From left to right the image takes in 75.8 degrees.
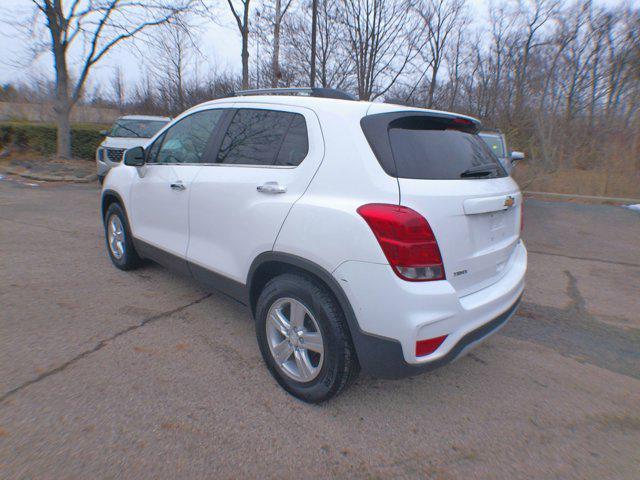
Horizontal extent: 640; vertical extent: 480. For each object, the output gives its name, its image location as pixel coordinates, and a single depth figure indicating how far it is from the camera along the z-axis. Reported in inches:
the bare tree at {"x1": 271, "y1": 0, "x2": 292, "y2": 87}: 572.5
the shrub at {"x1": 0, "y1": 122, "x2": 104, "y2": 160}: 581.0
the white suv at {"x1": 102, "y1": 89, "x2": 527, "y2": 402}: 81.1
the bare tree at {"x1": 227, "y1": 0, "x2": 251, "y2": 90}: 541.0
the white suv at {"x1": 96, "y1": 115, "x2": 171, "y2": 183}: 402.6
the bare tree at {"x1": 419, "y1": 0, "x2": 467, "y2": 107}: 822.5
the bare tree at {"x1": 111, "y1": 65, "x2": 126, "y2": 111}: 1171.1
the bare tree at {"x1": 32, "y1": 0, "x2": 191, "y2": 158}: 490.6
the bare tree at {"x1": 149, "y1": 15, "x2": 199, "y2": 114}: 868.0
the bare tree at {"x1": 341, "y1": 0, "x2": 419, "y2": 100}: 679.1
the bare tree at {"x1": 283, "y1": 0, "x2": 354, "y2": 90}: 719.1
